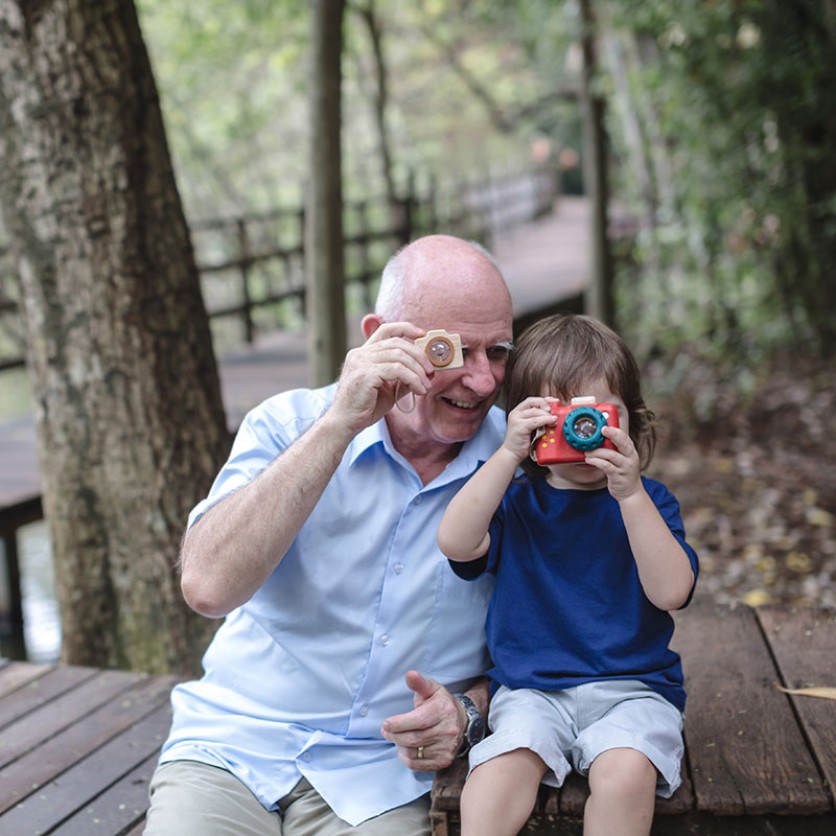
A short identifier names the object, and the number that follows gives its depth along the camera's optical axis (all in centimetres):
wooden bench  205
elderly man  224
